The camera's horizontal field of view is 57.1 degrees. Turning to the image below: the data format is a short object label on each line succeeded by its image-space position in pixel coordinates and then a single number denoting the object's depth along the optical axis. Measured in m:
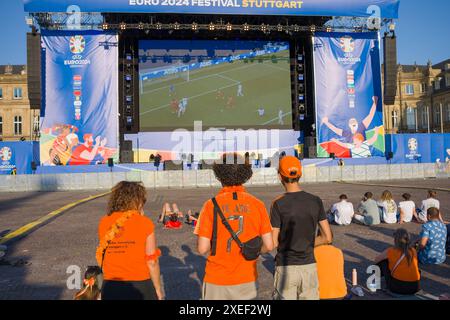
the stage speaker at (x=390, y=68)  29.00
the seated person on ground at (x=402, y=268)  5.26
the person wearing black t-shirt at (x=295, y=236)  3.53
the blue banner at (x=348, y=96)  30.36
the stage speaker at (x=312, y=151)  29.94
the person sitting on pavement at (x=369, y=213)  10.89
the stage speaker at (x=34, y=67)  26.41
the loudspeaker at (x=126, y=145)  29.28
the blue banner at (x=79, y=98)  28.41
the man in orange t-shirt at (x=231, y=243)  3.27
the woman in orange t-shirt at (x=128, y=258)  3.29
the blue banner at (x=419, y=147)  32.38
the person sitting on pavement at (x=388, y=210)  11.08
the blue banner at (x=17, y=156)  30.97
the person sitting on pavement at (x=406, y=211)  11.08
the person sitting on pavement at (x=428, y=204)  10.27
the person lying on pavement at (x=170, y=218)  11.11
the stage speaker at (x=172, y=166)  28.83
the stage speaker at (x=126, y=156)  28.77
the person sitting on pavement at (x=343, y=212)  10.92
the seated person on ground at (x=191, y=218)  11.44
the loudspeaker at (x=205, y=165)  28.97
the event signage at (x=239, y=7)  27.19
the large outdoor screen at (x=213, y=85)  29.62
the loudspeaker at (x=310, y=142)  30.14
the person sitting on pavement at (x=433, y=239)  6.84
